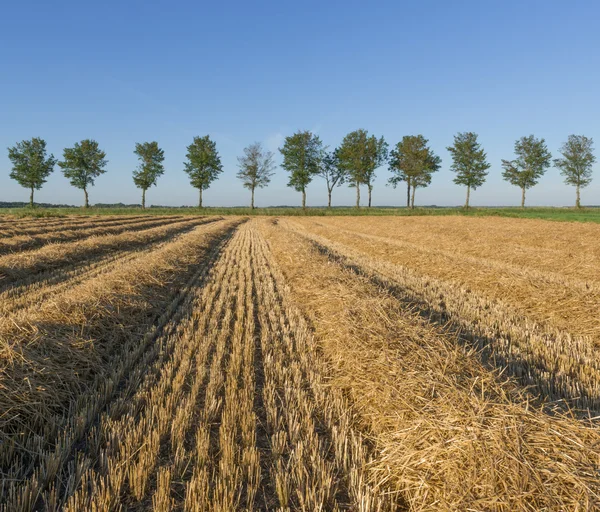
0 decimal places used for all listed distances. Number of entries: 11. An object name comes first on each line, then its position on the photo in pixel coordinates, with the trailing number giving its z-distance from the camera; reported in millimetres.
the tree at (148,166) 63056
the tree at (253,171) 63062
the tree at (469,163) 59594
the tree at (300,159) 62688
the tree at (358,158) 63000
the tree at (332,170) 67438
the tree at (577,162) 59656
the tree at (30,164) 58000
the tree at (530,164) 60406
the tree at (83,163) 59656
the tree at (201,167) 64369
